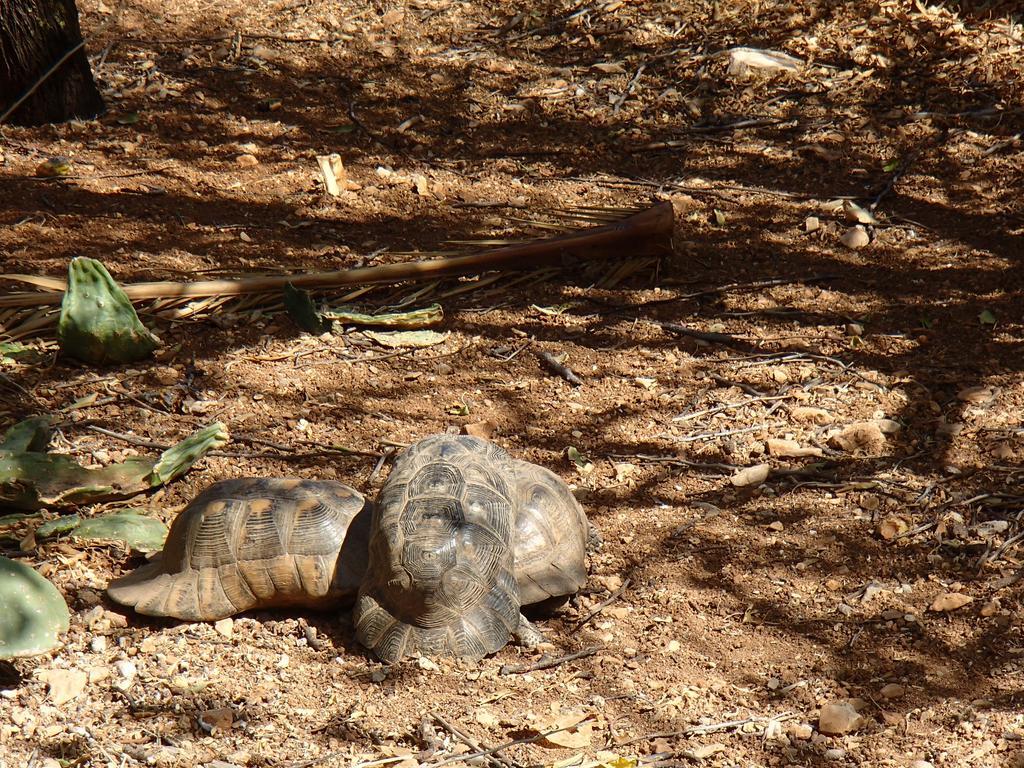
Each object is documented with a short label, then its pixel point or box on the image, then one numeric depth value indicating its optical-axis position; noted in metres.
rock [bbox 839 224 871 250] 11.32
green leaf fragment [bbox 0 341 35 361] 9.33
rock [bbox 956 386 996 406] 8.75
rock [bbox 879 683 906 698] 6.07
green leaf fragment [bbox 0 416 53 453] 7.71
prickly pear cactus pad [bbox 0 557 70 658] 5.82
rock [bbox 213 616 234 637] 6.69
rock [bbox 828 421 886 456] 8.37
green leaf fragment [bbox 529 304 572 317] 10.50
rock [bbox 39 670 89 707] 6.05
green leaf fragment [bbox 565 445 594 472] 8.31
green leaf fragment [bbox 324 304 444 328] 10.07
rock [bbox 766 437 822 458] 8.34
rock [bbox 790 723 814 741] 5.84
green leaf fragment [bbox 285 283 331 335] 9.91
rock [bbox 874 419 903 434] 8.52
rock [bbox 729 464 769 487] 8.12
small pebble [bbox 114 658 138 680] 6.23
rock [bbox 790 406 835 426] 8.72
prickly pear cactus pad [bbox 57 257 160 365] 9.05
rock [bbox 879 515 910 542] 7.40
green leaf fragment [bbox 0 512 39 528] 7.34
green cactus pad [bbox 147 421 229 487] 7.88
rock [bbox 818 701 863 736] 5.84
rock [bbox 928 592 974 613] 6.70
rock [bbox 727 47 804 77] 14.27
